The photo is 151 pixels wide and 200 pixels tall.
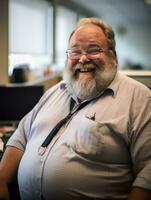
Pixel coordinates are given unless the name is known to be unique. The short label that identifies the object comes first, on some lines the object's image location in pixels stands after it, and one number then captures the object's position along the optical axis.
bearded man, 1.47
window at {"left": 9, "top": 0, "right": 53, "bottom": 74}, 3.61
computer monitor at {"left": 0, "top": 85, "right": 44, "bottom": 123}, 2.73
